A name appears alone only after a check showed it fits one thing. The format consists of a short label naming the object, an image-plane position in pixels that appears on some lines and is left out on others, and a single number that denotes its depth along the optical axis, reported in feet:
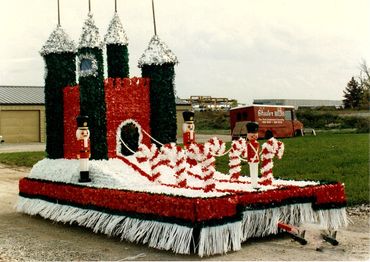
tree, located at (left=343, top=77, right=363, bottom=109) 182.48
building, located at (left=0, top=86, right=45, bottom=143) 121.29
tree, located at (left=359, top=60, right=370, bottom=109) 123.13
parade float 23.15
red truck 98.35
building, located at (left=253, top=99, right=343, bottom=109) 208.85
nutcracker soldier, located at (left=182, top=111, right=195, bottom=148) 28.96
